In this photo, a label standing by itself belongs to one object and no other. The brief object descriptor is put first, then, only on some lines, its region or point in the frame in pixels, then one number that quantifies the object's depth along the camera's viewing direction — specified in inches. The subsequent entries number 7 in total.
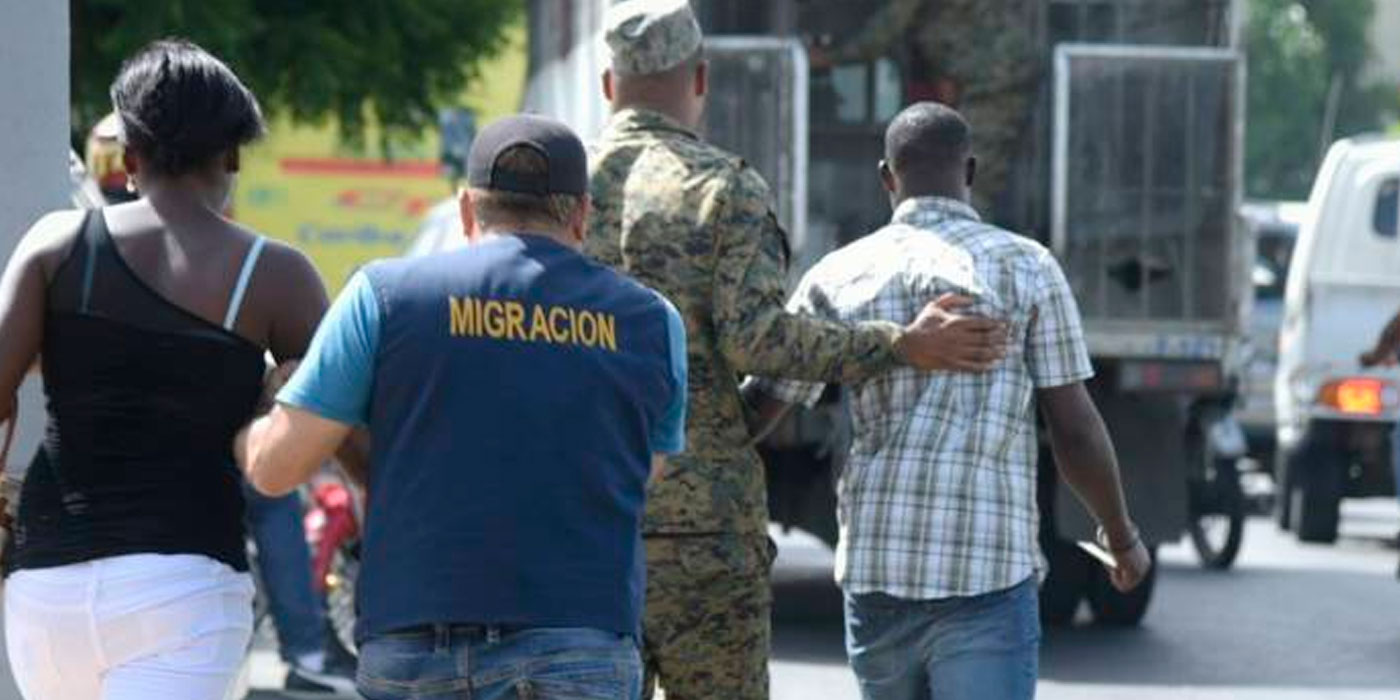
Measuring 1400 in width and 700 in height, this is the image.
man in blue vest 346.6
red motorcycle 853.8
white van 1315.2
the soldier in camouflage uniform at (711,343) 438.9
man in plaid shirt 458.3
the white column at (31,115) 488.4
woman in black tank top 367.9
